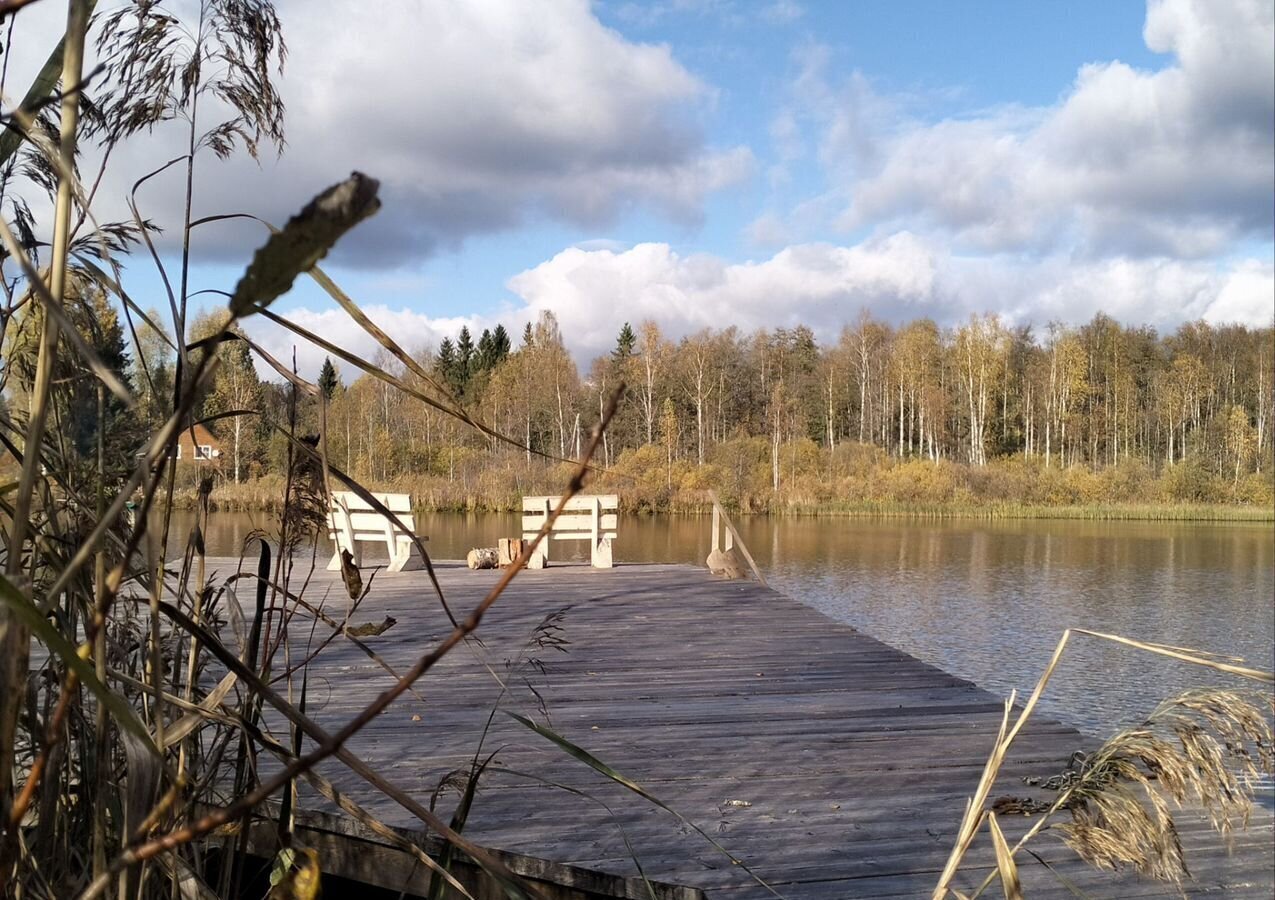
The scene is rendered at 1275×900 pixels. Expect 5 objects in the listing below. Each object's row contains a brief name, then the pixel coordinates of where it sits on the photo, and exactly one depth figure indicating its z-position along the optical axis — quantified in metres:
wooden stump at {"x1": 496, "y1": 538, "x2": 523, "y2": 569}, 8.72
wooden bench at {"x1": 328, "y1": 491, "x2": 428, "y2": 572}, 7.40
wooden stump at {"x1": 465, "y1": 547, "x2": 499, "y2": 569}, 8.99
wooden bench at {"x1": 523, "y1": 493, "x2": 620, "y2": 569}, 8.89
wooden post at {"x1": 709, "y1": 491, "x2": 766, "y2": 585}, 7.62
